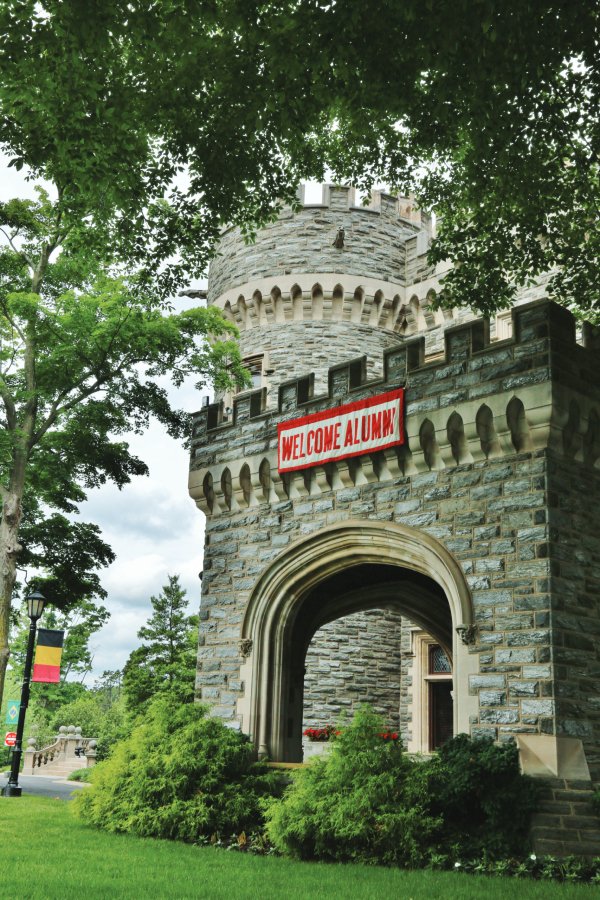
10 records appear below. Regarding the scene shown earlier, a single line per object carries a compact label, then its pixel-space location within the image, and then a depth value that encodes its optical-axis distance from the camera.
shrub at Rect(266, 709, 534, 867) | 8.77
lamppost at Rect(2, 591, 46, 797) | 15.87
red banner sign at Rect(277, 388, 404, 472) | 11.41
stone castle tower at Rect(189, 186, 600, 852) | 9.57
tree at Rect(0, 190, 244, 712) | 18.11
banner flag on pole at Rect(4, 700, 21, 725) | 32.91
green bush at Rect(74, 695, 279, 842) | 10.51
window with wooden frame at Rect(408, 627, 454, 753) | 18.30
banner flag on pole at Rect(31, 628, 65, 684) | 18.77
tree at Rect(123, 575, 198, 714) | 30.53
